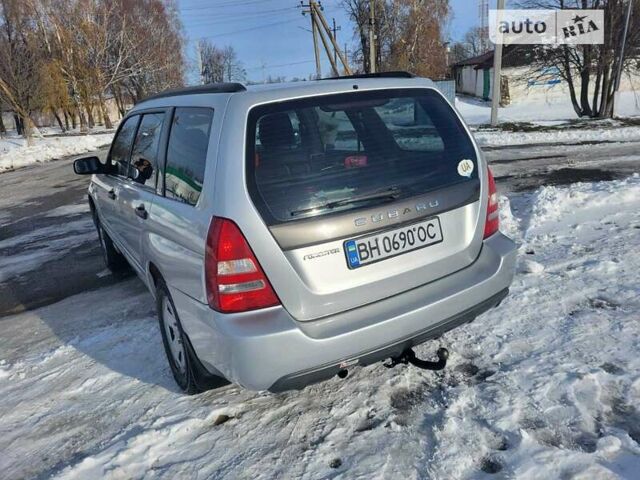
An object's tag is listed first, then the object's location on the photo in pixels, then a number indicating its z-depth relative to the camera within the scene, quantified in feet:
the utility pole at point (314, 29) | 97.25
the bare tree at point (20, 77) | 86.69
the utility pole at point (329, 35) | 91.01
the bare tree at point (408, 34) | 136.36
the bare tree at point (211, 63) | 206.10
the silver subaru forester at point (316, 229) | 7.81
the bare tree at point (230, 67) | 247.35
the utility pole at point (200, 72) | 184.96
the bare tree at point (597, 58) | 65.10
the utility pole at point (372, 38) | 83.85
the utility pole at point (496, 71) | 58.62
